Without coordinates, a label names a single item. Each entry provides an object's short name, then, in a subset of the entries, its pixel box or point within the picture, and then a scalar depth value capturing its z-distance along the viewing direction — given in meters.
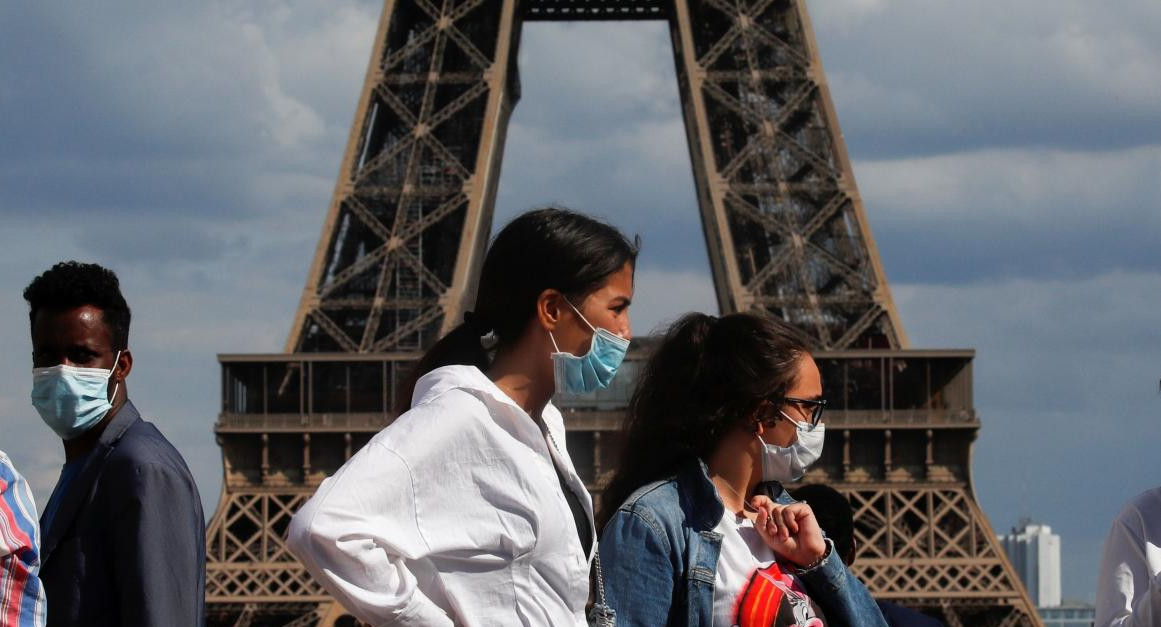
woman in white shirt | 5.02
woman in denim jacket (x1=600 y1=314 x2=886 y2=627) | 6.06
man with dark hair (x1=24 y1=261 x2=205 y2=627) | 5.61
